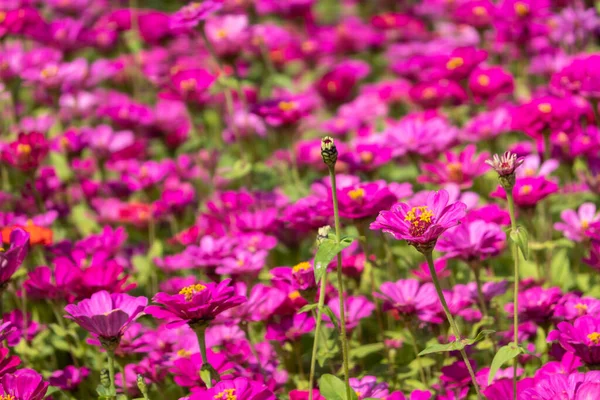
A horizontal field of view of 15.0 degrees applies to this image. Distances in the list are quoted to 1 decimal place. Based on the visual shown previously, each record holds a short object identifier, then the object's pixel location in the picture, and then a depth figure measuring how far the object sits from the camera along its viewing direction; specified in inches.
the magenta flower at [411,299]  66.8
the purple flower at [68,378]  67.8
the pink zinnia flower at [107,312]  63.0
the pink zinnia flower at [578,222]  71.4
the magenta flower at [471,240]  67.3
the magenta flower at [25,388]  62.5
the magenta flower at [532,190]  69.5
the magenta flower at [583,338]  63.0
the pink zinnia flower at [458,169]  74.0
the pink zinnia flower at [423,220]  60.9
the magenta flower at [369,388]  65.0
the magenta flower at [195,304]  62.2
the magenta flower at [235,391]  61.4
